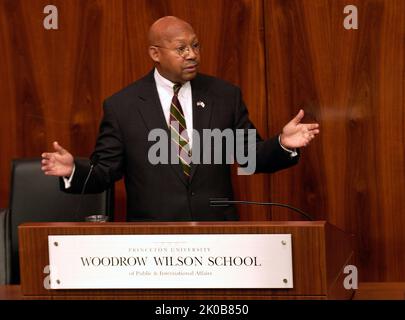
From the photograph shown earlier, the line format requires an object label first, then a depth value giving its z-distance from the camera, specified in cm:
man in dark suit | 789
